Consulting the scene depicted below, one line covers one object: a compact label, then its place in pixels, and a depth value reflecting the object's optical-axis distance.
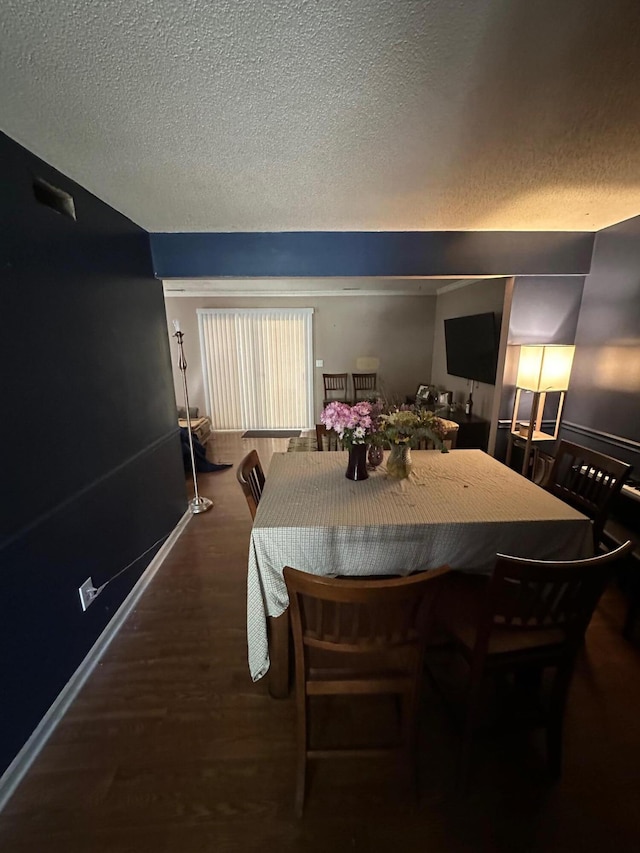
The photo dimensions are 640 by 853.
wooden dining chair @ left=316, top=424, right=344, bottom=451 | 2.51
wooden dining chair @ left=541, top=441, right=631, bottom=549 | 1.60
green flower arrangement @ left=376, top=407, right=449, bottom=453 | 1.71
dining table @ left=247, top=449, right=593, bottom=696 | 1.32
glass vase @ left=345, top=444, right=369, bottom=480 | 1.75
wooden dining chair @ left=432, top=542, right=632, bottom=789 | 0.92
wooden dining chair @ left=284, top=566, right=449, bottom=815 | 0.84
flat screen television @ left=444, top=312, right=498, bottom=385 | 3.30
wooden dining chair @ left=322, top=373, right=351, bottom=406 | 5.80
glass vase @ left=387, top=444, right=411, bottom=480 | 1.75
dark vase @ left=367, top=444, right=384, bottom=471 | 1.89
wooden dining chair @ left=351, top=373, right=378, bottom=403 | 5.72
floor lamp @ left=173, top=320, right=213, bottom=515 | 2.94
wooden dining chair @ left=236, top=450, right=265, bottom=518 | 1.47
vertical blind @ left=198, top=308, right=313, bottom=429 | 5.53
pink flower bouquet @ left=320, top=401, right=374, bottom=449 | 1.63
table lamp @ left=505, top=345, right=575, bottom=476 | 2.40
